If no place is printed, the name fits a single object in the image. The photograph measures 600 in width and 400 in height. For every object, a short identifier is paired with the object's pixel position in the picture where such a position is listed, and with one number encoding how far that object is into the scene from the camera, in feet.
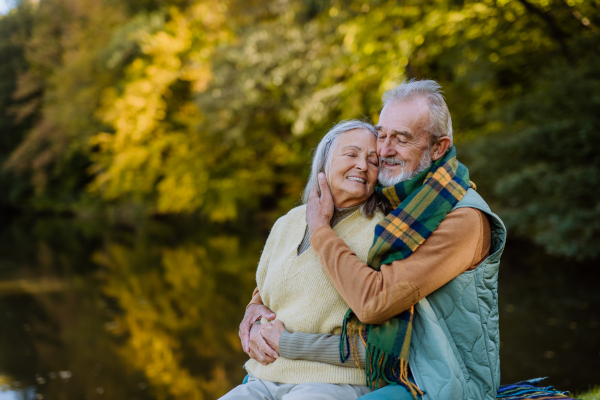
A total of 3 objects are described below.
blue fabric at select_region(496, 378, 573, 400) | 6.40
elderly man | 5.06
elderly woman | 5.60
